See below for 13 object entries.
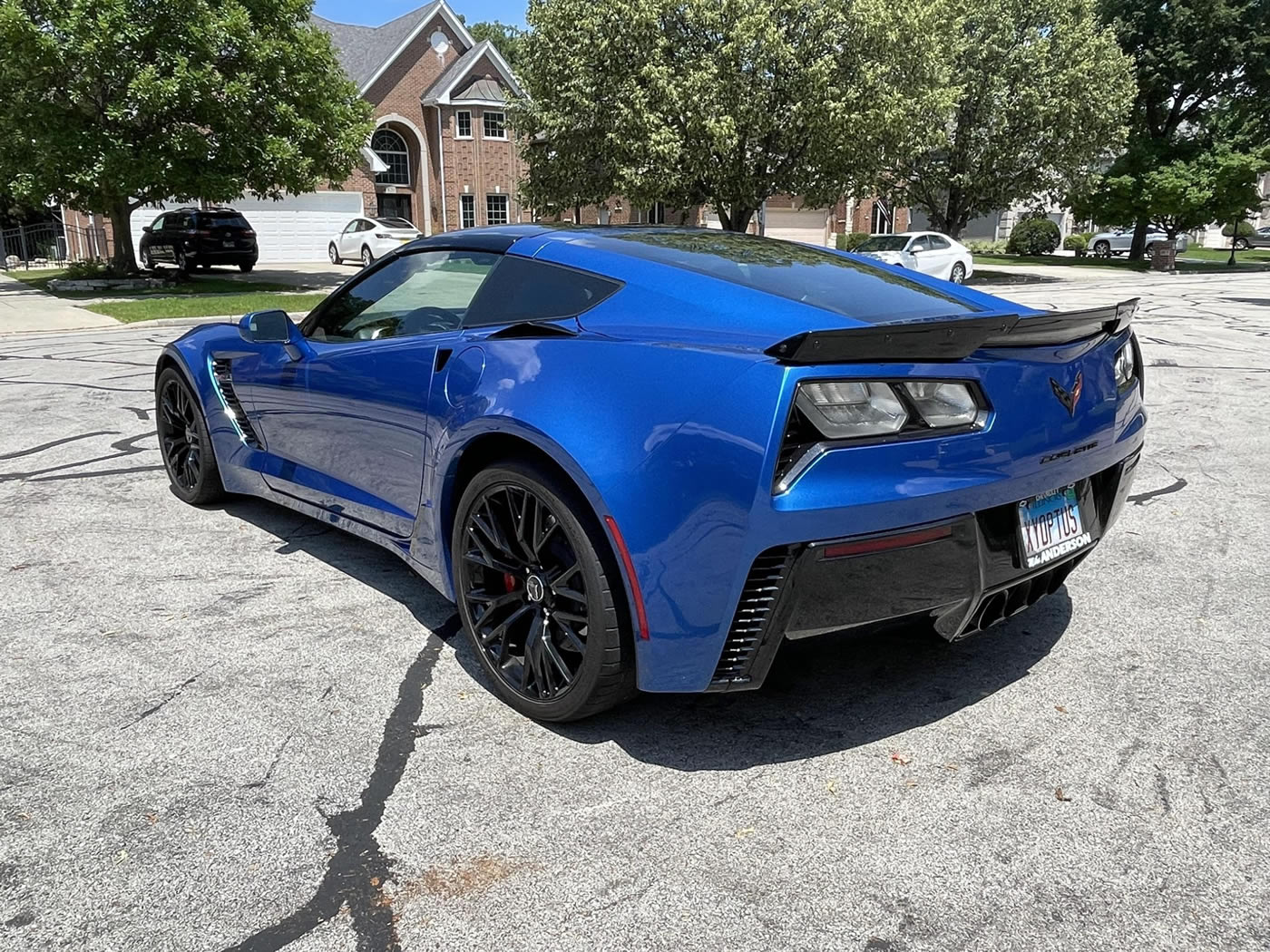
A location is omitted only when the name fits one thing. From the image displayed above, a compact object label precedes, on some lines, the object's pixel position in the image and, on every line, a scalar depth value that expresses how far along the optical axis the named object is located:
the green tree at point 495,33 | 70.50
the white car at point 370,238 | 30.48
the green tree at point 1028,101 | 28.36
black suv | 24.31
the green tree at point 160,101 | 17.33
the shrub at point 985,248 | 48.78
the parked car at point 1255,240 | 57.07
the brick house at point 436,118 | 40.50
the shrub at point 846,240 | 38.12
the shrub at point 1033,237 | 46.56
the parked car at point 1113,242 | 48.91
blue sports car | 2.43
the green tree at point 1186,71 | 35.44
